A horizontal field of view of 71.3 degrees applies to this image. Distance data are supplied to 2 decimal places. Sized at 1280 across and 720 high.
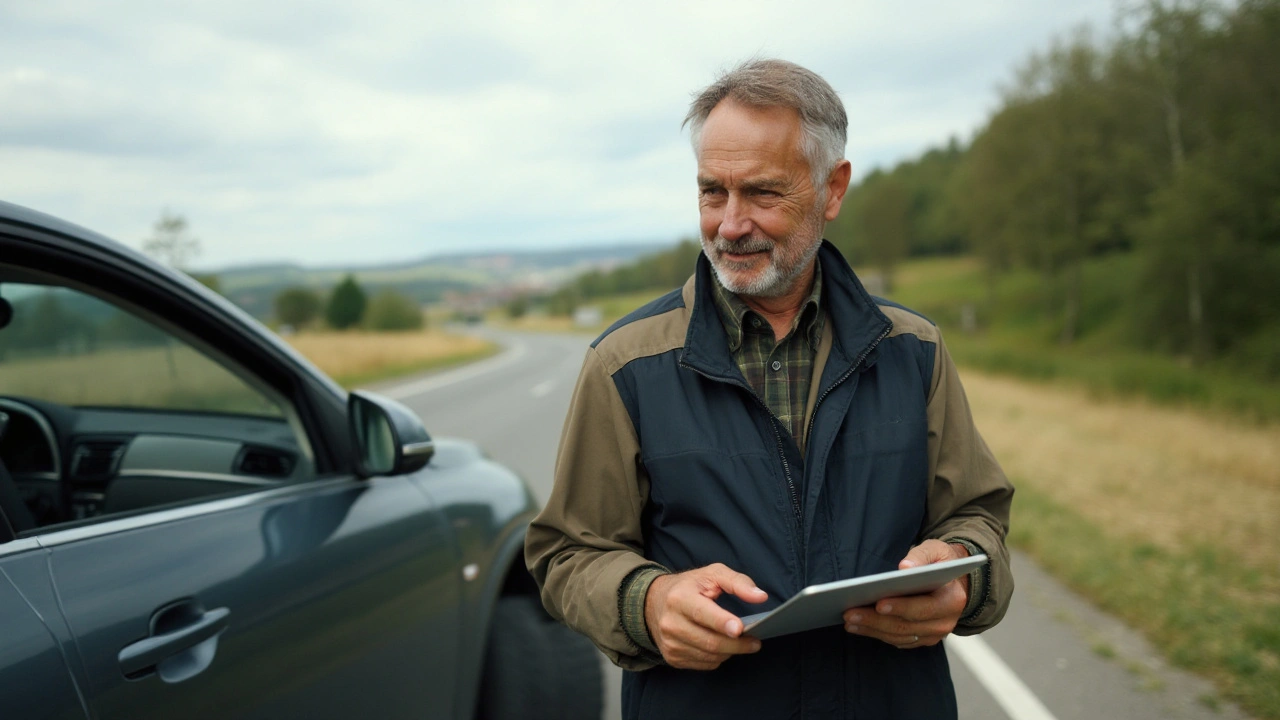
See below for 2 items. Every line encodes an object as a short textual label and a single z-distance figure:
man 1.64
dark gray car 1.59
